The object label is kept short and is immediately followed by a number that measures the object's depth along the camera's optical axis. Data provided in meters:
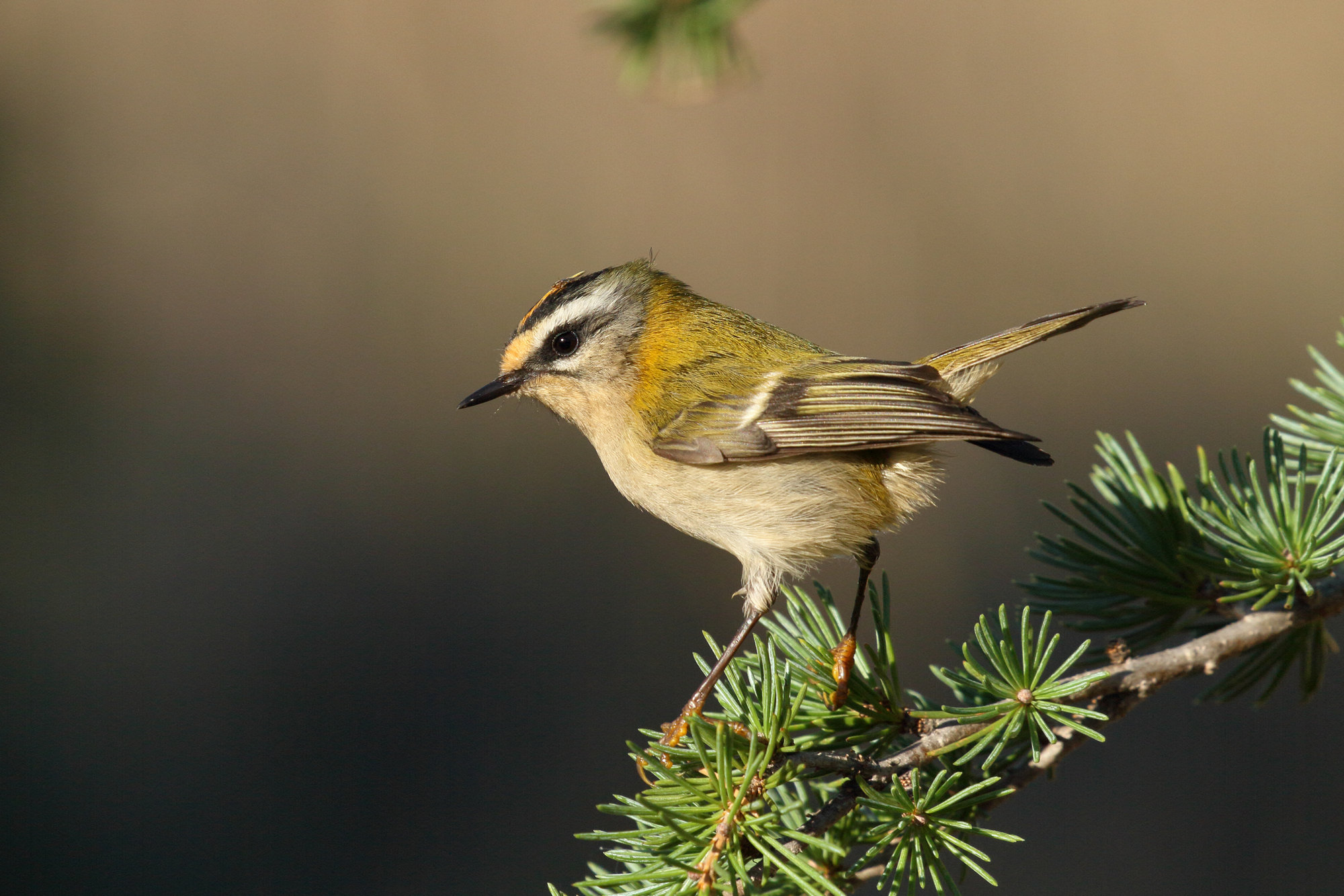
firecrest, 2.69
